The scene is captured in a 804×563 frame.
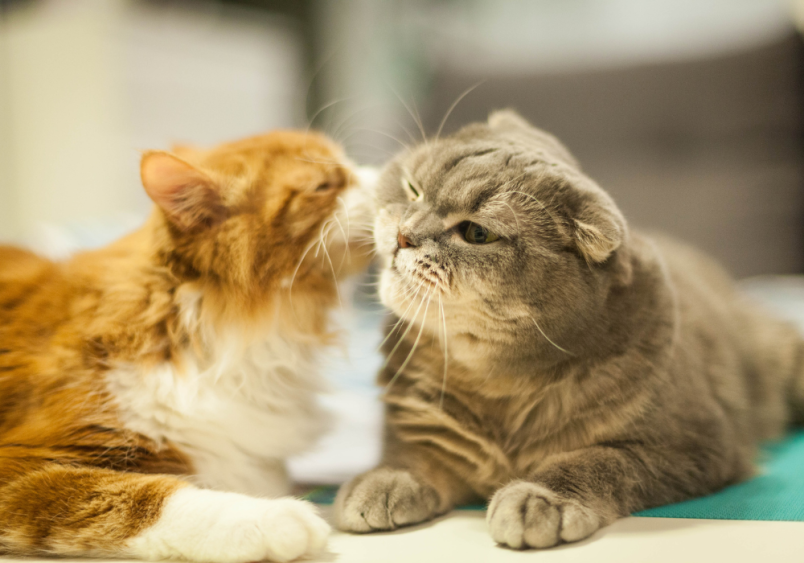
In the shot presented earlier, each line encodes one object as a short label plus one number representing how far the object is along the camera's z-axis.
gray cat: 0.68
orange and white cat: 0.64
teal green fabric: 0.68
